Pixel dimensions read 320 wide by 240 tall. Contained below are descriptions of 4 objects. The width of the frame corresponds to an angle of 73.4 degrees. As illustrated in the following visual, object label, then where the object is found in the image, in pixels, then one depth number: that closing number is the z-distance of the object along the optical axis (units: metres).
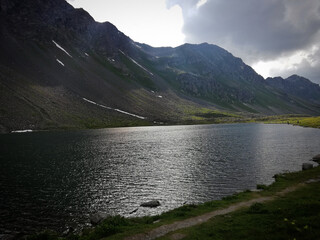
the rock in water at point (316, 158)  54.98
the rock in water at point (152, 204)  32.19
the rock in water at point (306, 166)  45.56
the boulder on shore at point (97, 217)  26.17
